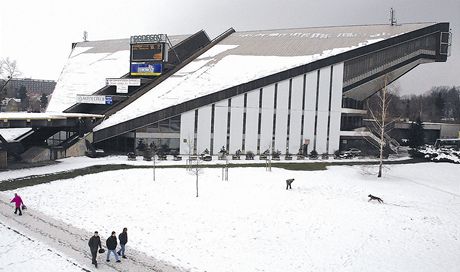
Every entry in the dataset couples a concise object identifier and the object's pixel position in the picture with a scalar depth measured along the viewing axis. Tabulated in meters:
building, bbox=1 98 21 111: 102.31
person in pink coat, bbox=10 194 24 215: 22.42
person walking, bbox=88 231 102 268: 16.78
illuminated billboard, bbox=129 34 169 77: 56.00
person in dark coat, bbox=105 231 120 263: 17.06
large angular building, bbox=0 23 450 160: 46.31
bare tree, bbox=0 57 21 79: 74.81
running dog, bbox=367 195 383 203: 28.42
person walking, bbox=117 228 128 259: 17.88
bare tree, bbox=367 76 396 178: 55.00
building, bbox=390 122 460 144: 75.12
